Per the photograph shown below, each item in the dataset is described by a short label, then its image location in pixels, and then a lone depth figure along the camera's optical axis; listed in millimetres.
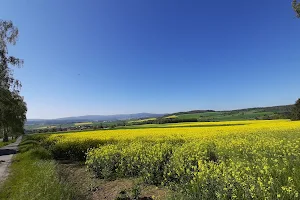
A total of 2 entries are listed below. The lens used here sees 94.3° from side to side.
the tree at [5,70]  13155
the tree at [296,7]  8283
